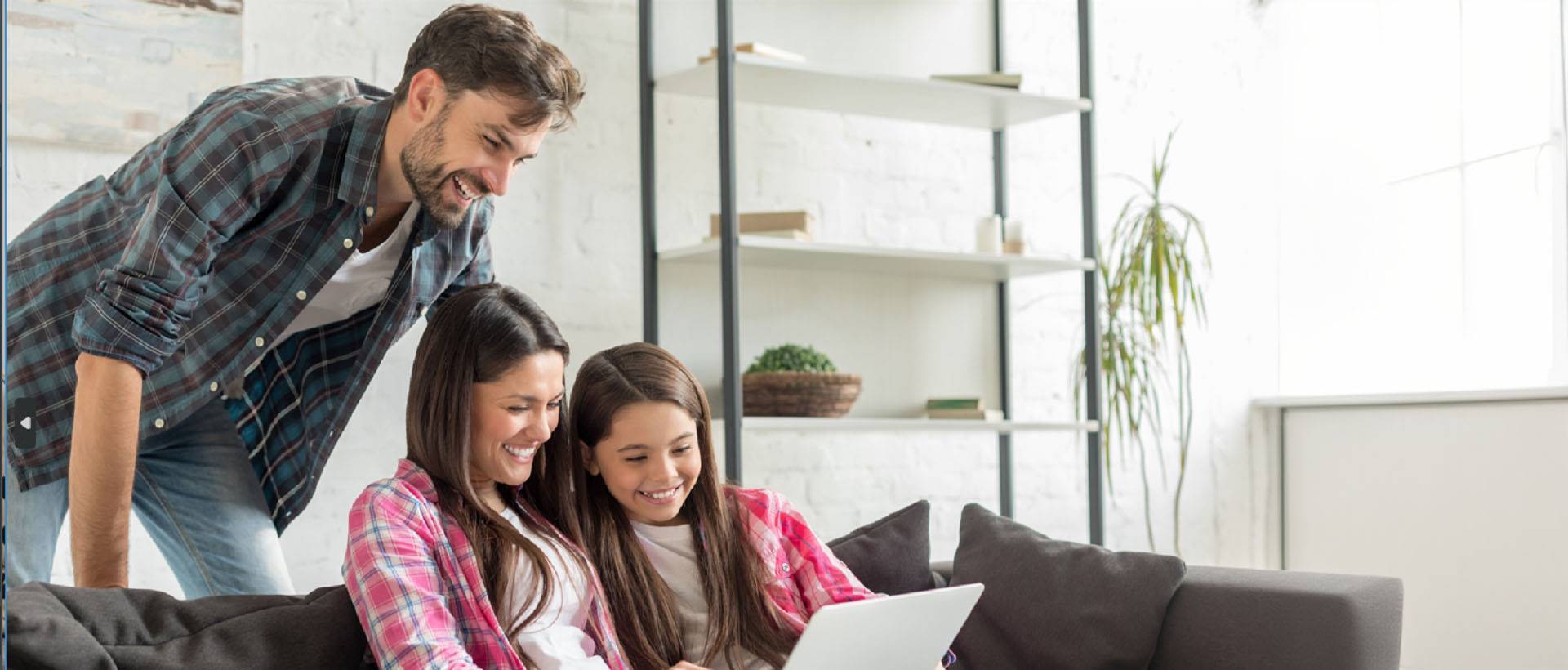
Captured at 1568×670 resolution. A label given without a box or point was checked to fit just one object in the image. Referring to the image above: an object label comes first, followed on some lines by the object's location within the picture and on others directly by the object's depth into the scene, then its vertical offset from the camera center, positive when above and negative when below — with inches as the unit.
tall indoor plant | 140.3 -0.4
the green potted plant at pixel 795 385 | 113.8 -5.6
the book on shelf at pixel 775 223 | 113.7 +7.7
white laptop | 56.1 -13.6
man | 62.1 +1.9
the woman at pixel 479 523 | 58.9 -9.0
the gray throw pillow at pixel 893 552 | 84.4 -14.4
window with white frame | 135.9 +11.7
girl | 68.4 -11.2
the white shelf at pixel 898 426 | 111.2 -9.4
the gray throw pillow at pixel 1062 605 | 80.8 -17.3
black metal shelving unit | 109.0 +6.5
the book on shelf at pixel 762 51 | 112.0 +21.5
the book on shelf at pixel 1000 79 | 123.9 +20.8
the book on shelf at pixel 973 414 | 125.1 -9.1
